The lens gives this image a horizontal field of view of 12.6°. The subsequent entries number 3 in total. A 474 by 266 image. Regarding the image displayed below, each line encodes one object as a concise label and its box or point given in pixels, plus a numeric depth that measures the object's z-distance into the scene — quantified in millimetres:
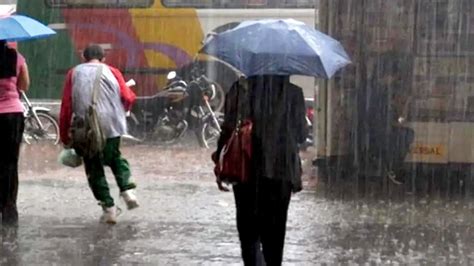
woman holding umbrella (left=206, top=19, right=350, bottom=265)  13605
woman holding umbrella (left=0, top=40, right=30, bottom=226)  18617
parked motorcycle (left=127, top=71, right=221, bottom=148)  34136
